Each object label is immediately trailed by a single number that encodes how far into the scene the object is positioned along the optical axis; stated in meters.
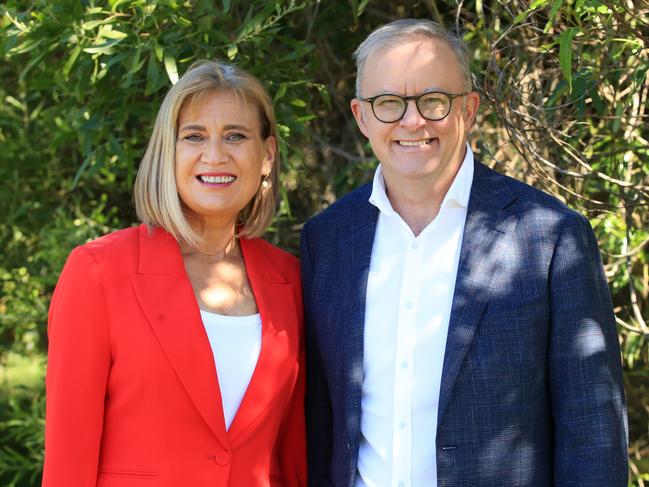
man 2.42
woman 2.49
